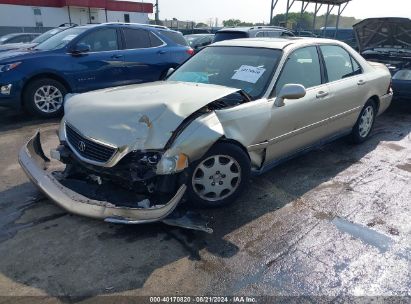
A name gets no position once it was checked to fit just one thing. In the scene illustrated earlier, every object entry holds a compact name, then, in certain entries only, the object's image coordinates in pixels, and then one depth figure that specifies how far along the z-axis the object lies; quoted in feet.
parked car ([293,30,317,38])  75.56
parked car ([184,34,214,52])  45.73
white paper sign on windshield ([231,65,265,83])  12.42
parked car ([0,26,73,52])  25.61
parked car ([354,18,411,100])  23.40
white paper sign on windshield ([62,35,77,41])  22.34
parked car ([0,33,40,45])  44.94
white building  100.94
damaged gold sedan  9.36
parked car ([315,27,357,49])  76.18
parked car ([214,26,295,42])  32.55
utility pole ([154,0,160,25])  124.36
